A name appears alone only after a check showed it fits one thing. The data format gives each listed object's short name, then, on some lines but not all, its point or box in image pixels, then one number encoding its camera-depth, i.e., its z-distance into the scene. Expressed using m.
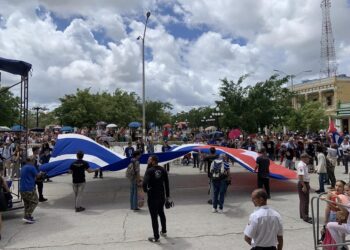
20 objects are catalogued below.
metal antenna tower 66.12
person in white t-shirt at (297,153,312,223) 9.55
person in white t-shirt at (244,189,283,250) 4.77
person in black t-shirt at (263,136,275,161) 22.23
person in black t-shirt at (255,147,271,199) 12.36
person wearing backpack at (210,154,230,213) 10.59
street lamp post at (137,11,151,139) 30.70
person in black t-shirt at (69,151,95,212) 11.18
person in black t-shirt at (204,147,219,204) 12.05
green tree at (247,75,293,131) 31.09
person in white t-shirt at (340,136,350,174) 18.61
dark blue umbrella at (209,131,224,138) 35.34
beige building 56.16
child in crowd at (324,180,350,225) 6.53
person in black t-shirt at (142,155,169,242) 8.07
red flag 24.60
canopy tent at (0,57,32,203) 11.17
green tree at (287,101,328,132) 48.03
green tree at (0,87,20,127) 47.50
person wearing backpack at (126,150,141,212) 11.05
